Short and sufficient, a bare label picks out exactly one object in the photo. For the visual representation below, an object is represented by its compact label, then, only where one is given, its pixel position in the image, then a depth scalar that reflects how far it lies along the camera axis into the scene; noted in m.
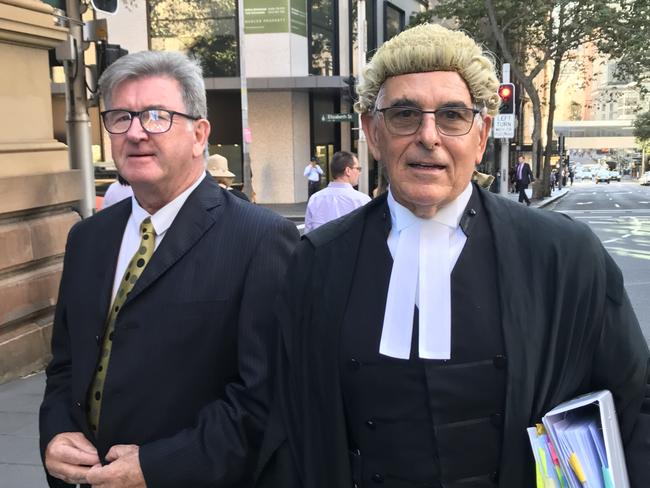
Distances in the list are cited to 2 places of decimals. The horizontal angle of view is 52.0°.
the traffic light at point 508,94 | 13.60
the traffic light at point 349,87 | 17.38
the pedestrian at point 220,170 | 6.09
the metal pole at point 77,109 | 7.26
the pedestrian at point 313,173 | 22.64
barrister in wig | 1.59
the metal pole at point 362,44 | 22.02
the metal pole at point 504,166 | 18.05
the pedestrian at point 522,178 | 26.58
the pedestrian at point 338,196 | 6.95
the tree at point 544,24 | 26.59
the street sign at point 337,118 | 20.67
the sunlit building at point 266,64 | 23.59
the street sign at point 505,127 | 16.09
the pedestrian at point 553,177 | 46.11
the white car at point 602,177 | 74.38
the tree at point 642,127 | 60.27
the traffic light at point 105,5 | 6.84
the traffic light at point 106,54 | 7.21
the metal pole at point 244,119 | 20.53
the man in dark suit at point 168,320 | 1.89
